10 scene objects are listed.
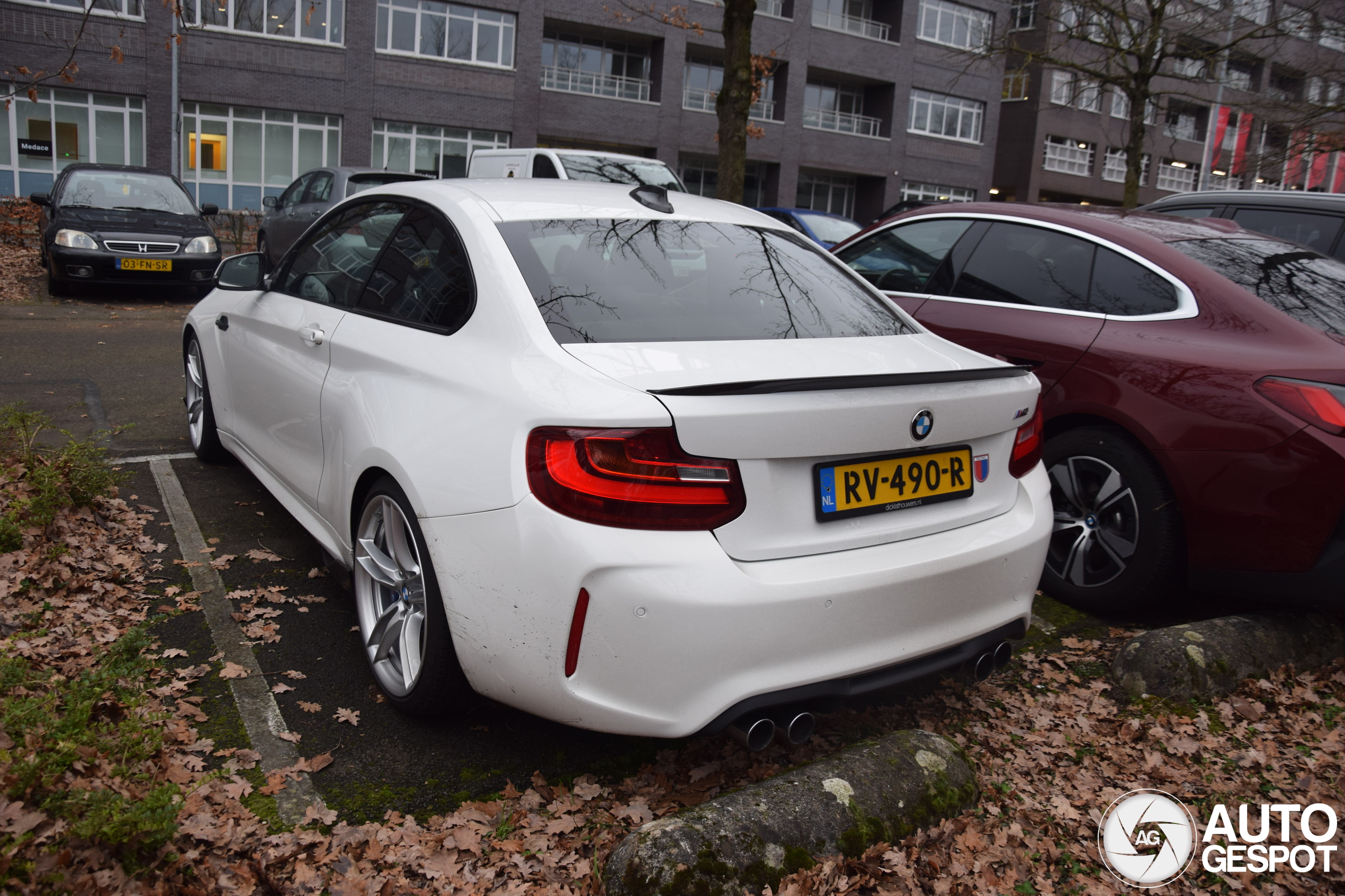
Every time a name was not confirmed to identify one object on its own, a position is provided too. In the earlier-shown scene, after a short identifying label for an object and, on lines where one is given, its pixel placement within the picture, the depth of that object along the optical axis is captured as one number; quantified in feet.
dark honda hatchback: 37.86
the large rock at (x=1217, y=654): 11.48
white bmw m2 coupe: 7.63
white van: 43.83
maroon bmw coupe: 11.42
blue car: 49.32
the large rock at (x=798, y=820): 7.17
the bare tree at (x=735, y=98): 36.40
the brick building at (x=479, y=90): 90.79
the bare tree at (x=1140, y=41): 59.93
